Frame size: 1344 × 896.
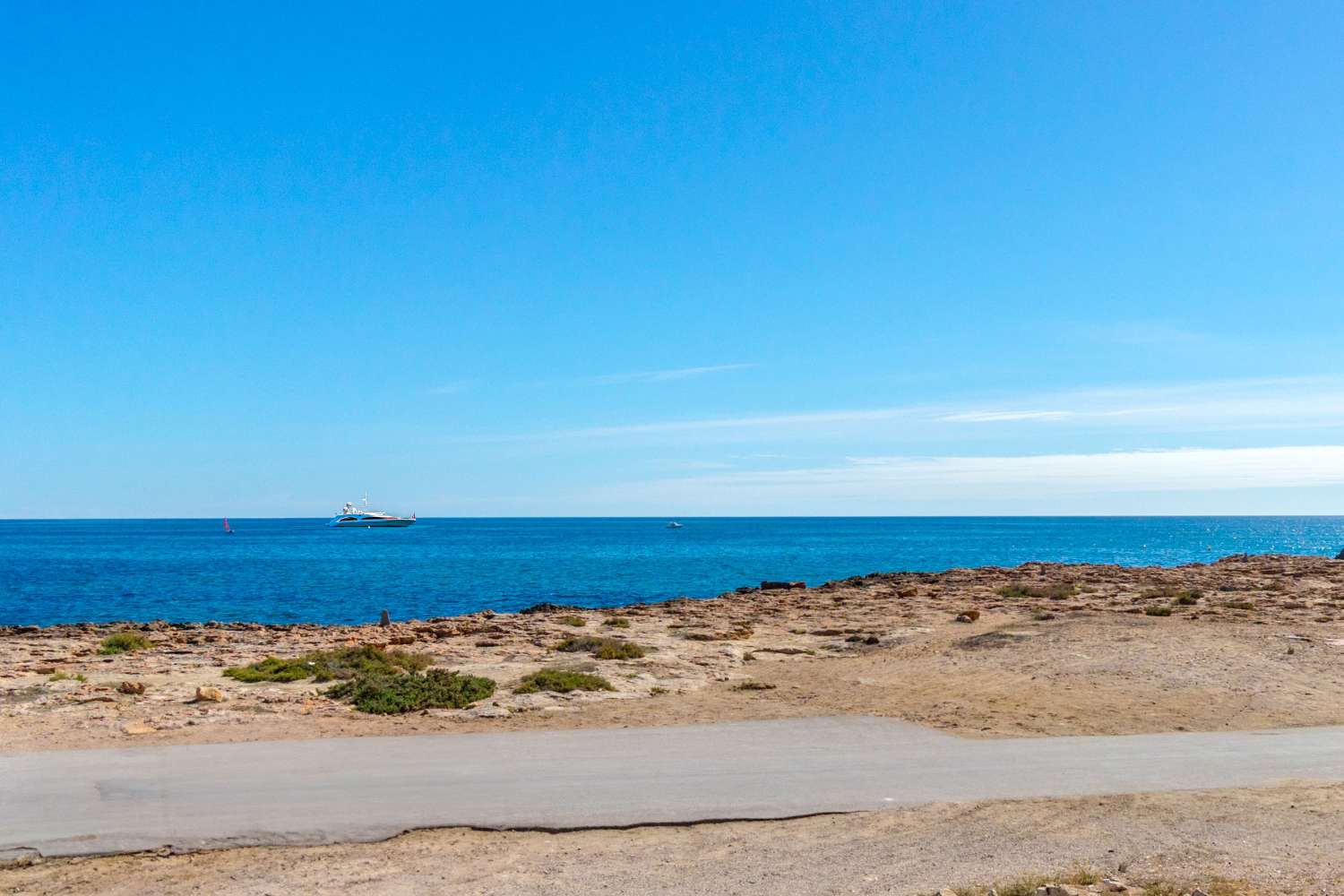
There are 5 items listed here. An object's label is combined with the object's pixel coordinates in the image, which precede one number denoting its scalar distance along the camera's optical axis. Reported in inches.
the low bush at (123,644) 945.5
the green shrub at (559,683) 698.8
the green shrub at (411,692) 633.6
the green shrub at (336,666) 749.9
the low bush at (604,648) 860.9
